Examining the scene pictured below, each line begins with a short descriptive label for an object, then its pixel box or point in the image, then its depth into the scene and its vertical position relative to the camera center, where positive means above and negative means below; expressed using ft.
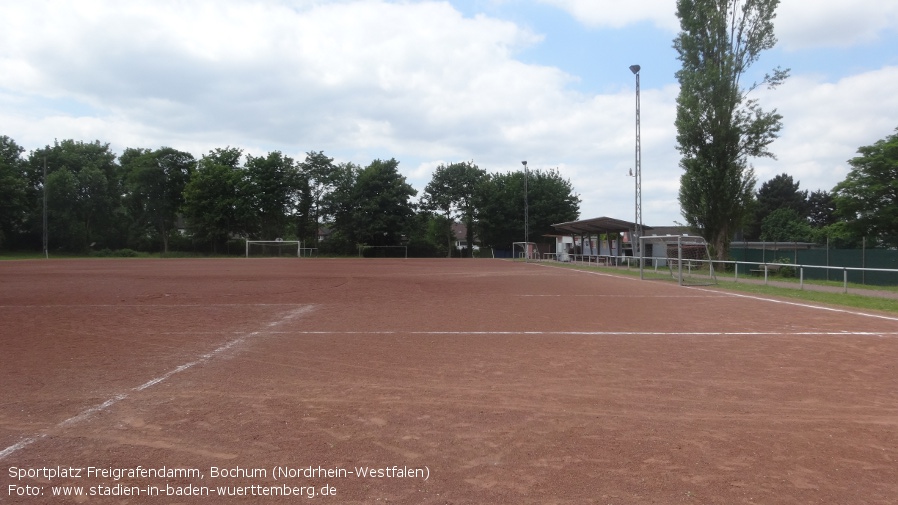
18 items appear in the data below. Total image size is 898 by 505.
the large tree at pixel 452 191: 254.68 +23.22
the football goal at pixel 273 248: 211.61 -1.21
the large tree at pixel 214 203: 209.87 +15.29
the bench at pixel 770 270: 87.58 -4.20
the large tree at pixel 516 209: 239.71 +14.46
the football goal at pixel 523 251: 196.68 -2.51
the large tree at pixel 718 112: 106.93 +24.21
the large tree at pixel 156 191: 214.90 +20.30
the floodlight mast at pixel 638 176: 93.57 +11.04
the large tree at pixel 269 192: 219.20 +20.24
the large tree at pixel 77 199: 191.93 +15.66
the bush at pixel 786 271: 87.92 -4.34
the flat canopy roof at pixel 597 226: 131.34 +4.24
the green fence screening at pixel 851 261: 83.41 -2.92
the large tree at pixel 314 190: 232.53 +22.17
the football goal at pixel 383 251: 224.74 -2.61
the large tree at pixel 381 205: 221.87 +15.25
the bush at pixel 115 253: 197.47 -2.59
